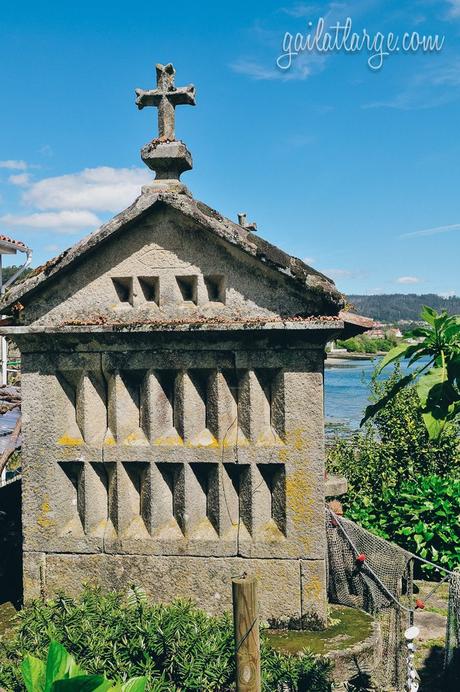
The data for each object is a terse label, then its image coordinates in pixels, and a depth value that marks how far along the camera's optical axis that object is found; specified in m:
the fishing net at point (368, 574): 5.55
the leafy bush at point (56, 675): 2.42
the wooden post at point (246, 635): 3.25
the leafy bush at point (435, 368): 3.11
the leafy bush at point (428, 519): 7.86
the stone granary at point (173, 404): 5.15
